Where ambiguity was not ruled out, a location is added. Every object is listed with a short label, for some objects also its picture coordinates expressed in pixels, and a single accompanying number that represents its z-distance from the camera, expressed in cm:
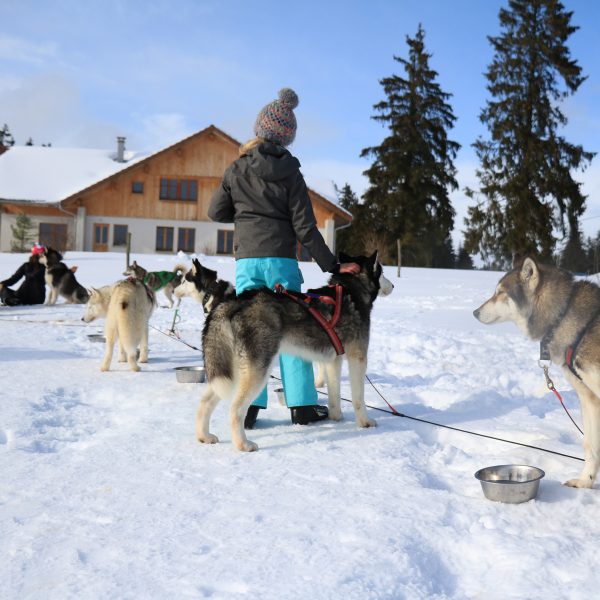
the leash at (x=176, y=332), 849
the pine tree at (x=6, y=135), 7861
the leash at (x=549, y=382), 378
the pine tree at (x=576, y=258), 5452
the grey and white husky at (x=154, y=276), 753
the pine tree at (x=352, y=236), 3922
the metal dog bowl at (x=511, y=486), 305
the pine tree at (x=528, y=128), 3092
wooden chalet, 3173
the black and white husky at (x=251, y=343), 380
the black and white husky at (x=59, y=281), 1289
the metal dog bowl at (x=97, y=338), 797
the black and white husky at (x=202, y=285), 656
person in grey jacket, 423
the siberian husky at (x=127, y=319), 617
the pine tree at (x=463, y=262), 6427
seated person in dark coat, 1284
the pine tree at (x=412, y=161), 3834
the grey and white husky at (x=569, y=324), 325
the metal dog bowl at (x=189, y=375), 579
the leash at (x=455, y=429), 388
